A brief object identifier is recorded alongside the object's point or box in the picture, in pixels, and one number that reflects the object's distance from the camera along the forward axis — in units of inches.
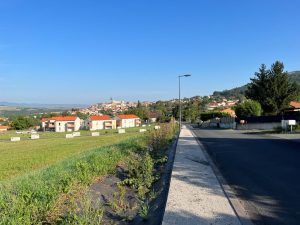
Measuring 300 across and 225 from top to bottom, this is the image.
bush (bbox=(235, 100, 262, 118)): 1681.0
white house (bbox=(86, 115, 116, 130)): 3561.9
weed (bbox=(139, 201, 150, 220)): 157.6
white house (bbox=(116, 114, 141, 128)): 3603.1
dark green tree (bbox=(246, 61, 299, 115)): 1589.8
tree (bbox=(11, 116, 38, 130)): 3436.3
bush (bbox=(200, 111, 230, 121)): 2394.8
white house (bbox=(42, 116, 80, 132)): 3547.2
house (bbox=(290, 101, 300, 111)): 1873.6
